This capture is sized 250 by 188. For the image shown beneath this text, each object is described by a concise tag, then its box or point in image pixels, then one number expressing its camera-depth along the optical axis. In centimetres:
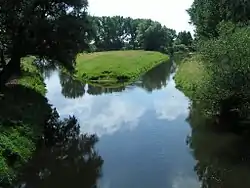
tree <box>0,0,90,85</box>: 2321
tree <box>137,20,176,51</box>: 8635
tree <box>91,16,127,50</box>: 9466
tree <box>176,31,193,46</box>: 9215
